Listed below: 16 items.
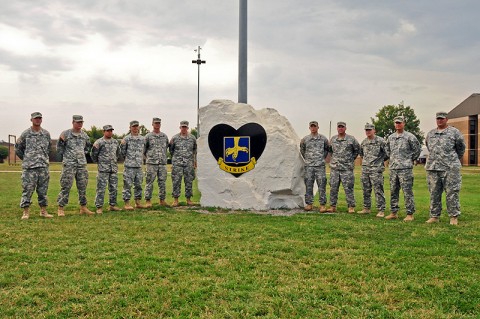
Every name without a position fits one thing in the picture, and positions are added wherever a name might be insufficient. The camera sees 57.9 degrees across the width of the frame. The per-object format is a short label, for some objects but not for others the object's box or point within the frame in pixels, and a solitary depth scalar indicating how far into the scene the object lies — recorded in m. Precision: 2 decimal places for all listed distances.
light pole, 27.44
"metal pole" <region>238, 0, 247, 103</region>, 10.89
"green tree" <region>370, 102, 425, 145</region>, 50.25
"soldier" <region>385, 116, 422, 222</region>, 7.99
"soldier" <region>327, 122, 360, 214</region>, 8.92
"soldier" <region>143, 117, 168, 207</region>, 9.49
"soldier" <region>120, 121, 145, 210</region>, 9.09
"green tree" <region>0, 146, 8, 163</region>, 45.72
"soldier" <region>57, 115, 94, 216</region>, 8.29
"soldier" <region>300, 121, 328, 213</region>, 9.12
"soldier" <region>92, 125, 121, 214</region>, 8.73
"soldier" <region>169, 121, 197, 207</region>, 9.73
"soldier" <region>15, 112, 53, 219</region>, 7.88
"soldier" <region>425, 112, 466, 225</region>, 7.45
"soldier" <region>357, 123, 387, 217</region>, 8.55
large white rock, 9.18
